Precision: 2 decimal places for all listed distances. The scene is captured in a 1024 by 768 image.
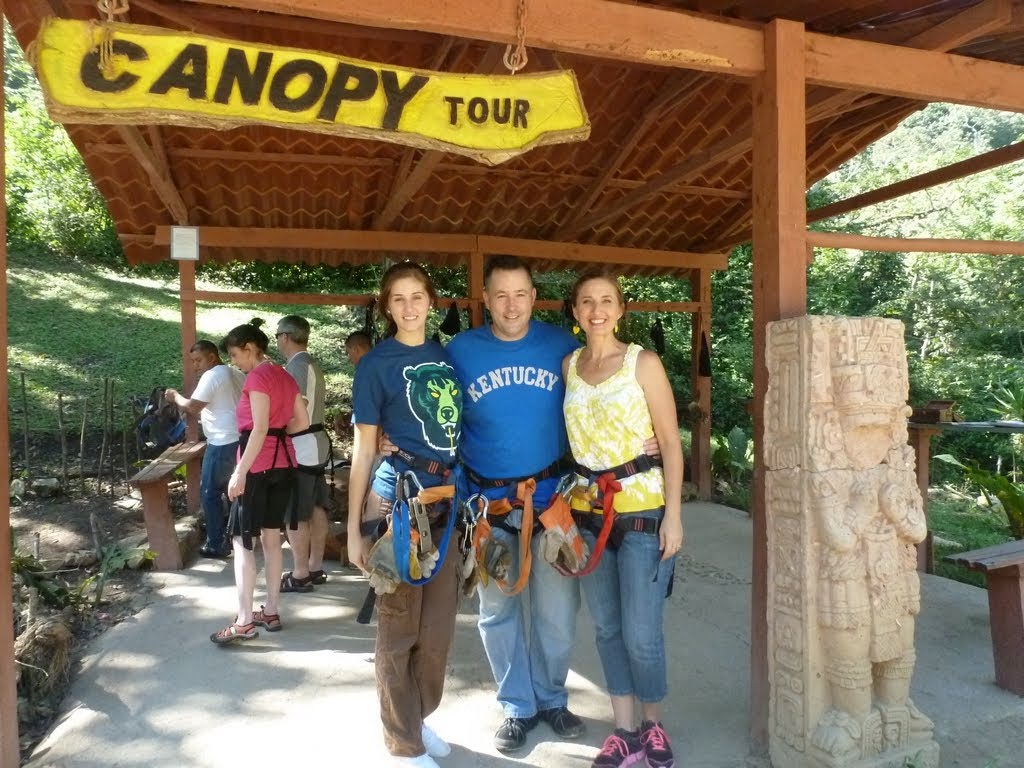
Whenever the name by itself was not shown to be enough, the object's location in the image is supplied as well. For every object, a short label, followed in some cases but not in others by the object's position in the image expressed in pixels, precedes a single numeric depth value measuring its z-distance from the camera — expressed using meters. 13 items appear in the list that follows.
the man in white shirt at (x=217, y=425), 4.97
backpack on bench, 7.20
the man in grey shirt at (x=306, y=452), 4.51
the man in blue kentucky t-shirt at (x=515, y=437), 2.60
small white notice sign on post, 5.61
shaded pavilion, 2.75
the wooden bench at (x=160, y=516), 4.93
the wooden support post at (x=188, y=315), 5.82
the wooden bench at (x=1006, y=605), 3.22
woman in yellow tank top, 2.49
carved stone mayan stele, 2.44
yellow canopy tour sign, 2.06
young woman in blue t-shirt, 2.45
